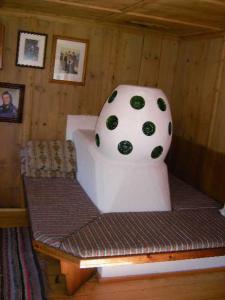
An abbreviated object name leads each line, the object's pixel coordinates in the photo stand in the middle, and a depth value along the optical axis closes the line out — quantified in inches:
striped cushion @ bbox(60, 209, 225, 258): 79.7
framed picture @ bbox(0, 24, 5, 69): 121.1
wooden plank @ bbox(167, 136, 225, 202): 118.2
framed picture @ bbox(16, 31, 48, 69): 125.3
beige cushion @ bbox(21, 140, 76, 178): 122.0
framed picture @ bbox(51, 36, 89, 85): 129.6
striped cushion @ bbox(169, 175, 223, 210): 111.3
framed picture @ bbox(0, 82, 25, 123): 127.4
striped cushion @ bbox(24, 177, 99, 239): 86.6
